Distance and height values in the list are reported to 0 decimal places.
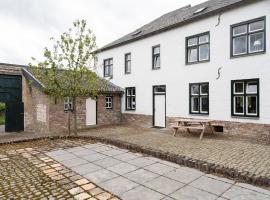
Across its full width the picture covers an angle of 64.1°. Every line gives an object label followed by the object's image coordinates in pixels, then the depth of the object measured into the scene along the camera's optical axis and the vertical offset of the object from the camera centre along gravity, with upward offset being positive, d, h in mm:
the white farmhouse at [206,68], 9766 +1611
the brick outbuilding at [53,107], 13344 -687
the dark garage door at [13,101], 15320 -300
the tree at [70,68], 10312 +1442
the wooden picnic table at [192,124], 10291 -1386
